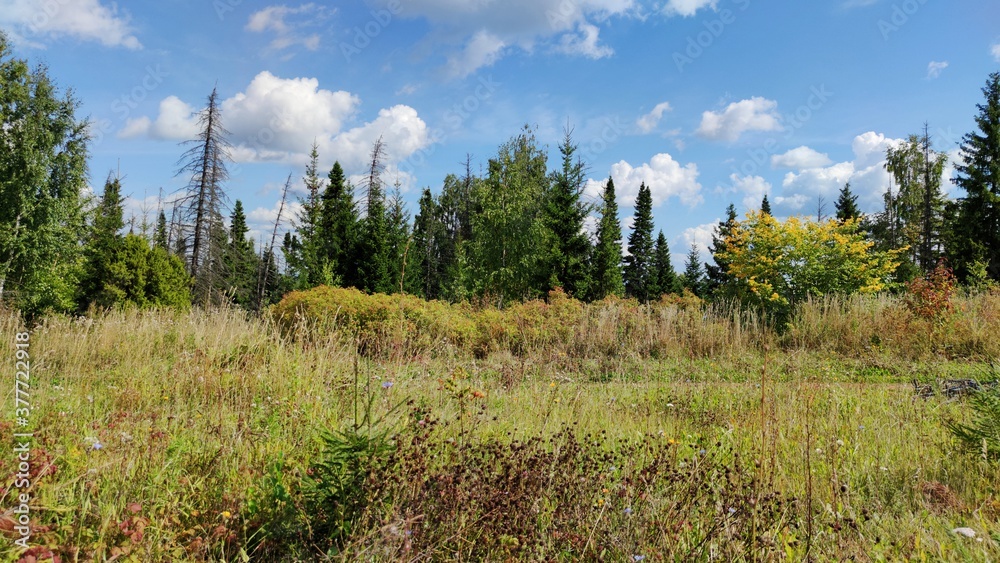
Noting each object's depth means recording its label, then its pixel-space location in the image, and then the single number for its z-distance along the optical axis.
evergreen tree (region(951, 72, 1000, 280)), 25.14
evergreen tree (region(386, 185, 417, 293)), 23.48
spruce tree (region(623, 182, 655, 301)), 37.47
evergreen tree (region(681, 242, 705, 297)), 42.56
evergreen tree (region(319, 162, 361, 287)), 25.38
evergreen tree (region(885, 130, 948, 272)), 28.88
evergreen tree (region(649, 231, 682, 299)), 40.34
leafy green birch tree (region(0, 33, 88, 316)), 20.05
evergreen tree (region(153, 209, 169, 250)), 37.47
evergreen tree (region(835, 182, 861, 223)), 35.66
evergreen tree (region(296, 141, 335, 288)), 25.35
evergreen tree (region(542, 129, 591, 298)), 22.97
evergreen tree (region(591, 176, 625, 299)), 26.53
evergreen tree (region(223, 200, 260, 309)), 35.19
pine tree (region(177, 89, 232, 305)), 21.23
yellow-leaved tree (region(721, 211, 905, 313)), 13.48
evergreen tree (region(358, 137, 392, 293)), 23.45
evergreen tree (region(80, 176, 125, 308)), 14.79
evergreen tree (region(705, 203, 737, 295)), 36.94
